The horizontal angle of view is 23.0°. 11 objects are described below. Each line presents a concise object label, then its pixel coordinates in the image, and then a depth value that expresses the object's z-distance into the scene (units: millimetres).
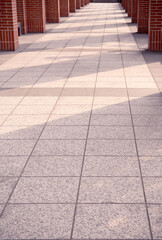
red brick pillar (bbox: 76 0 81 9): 35656
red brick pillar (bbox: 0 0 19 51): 12562
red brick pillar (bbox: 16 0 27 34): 16984
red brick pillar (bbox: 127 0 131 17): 25250
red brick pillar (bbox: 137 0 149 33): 16812
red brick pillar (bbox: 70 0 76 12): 30358
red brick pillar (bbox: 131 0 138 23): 20453
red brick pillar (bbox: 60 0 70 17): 25828
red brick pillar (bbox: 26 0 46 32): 17578
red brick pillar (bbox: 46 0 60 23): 21875
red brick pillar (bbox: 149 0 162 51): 12164
